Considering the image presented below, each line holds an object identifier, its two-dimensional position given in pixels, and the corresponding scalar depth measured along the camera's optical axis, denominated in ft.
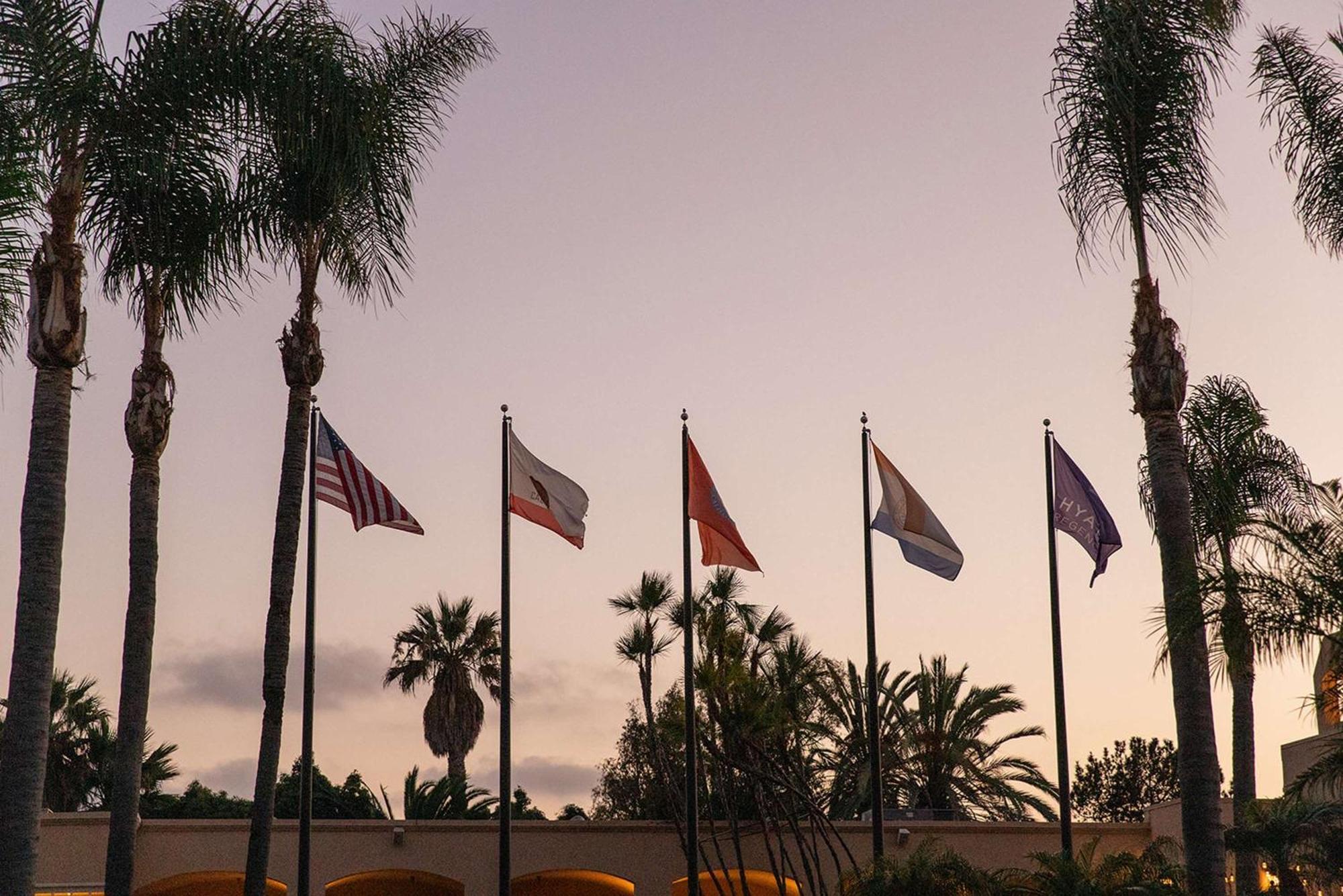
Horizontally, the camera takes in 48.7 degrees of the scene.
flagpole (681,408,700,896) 73.61
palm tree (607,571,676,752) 142.51
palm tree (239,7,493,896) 48.21
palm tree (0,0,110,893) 40.50
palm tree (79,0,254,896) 46.16
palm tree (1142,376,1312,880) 73.97
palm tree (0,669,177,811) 131.23
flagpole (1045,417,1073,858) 75.77
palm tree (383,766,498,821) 116.16
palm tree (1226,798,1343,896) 61.62
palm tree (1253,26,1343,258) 62.49
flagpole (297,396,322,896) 71.26
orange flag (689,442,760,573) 73.77
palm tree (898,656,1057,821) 121.08
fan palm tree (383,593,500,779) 151.84
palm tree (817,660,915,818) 124.77
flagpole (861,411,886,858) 77.00
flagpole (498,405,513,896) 70.38
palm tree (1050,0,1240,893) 58.65
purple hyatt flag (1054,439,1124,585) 72.18
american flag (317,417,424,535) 69.51
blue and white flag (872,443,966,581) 75.10
